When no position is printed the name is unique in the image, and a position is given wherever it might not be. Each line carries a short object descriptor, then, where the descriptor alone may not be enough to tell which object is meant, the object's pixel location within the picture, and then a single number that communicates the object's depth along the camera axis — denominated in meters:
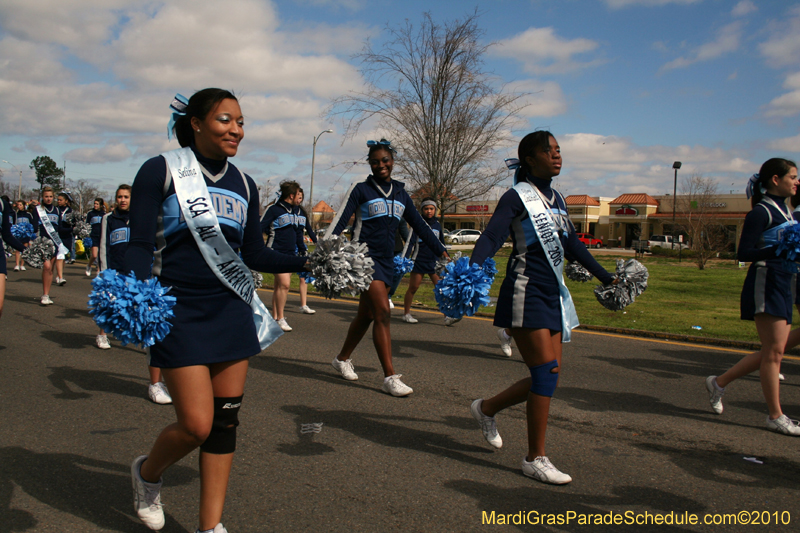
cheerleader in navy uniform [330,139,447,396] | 5.36
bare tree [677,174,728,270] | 24.52
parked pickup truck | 49.69
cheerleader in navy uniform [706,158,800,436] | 4.50
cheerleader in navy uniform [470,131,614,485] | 3.56
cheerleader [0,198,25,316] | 6.55
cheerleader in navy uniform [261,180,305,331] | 9.27
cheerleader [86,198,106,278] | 13.23
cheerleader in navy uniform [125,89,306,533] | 2.54
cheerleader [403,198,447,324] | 10.02
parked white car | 54.28
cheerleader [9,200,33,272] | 11.09
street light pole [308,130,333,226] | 36.93
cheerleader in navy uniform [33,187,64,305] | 10.57
